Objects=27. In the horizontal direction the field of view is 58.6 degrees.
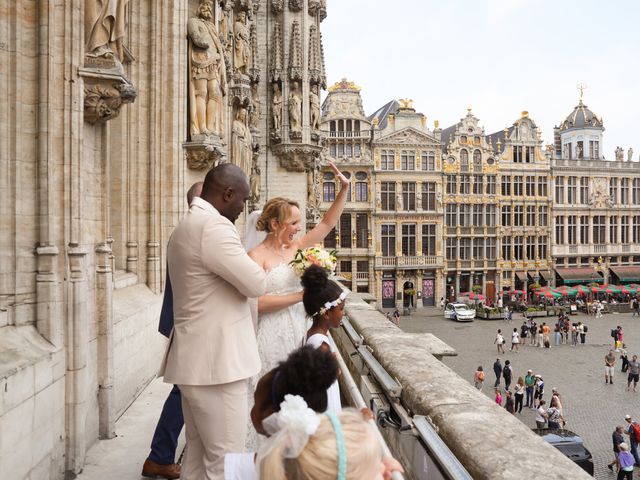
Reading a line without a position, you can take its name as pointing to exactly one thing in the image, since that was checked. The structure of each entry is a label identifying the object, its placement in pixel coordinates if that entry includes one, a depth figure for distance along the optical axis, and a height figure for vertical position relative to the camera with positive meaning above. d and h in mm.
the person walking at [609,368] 20508 -4553
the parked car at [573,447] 9703 -3612
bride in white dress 3586 -304
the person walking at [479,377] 18250 -4331
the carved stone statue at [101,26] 3998 +1560
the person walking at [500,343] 25766 -4539
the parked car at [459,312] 35844 -4422
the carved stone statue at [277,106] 17172 +4164
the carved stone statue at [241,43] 11688 +4286
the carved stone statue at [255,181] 14156 +1582
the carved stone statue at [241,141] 11102 +2112
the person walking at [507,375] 18500 -4292
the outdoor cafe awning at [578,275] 45938 -2650
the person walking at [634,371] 19469 -4421
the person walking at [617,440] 12031 -4203
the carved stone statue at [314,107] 17438 +4217
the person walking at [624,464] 11323 -4410
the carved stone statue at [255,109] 14967 +3771
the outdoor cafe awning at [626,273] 47250 -2553
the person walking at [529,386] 17372 -4432
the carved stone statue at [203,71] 7508 +2307
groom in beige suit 2564 -393
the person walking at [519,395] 16688 -4455
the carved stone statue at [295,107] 17031 +4091
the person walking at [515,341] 26297 -4535
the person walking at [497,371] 18948 -4255
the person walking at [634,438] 12586 -4333
